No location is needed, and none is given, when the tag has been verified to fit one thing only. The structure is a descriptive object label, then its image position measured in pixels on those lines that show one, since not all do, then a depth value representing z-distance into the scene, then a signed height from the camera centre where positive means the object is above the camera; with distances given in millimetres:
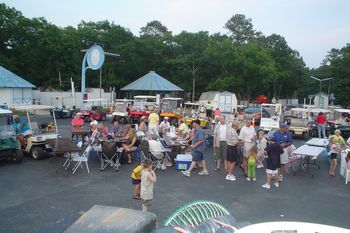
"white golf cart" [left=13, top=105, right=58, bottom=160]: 12016 -1633
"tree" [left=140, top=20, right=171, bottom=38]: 71125 +14537
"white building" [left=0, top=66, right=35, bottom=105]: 37750 +393
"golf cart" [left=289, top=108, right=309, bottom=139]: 19484 -1572
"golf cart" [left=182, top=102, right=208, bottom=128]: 20756 -1177
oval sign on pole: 29625 +3358
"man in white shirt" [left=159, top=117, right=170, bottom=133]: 14840 -1364
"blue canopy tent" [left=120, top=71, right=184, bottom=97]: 37906 +1324
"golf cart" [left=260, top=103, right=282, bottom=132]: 18172 -1316
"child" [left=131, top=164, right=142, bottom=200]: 6996 -1765
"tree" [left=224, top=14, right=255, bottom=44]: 70438 +15261
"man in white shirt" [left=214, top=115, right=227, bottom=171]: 10477 -1450
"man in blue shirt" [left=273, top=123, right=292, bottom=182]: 9789 -1241
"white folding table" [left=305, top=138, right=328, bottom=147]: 12578 -1608
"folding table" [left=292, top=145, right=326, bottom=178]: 10484 -1657
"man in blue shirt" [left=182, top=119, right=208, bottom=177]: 10117 -1595
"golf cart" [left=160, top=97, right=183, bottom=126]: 23391 -971
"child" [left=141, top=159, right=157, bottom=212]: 6398 -1755
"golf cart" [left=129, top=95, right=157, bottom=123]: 24938 -1065
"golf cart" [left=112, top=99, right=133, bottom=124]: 25375 -1396
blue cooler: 10680 -2090
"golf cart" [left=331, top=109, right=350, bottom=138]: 20100 -1408
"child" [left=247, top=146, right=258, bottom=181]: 9594 -1815
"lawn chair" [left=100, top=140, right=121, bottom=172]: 10312 -1900
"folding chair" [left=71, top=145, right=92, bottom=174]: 10144 -2056
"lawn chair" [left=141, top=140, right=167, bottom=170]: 10570 -1805
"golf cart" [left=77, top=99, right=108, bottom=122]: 26969 -1680
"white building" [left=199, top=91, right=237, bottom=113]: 38062 -71
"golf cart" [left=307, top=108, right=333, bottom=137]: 20844 -1664
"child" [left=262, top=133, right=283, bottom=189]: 8789 -1552
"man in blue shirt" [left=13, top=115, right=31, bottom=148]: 12422 -1455
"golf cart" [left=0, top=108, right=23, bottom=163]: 11016 -1836
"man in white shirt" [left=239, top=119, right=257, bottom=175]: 10336 -1245
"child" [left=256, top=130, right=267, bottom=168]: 11289 -1633
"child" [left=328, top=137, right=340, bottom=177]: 10846 -1789
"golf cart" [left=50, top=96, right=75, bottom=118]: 29281 -1739
